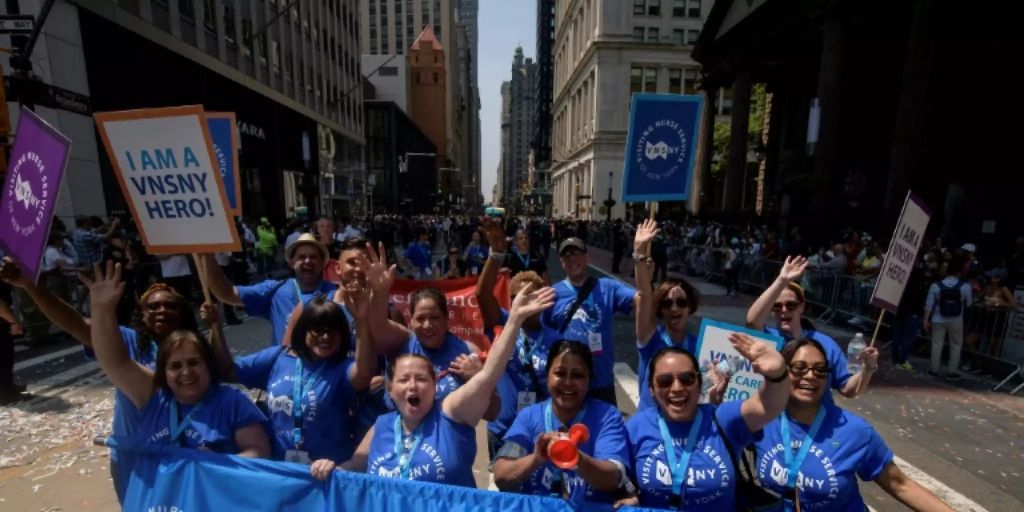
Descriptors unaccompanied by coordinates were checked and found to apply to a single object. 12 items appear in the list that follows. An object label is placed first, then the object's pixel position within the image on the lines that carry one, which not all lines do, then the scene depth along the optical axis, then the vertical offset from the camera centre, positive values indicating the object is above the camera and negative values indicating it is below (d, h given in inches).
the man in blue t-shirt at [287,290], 160.2 -32.4
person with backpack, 273.0 -58.0
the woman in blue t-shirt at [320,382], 108.7 -41.4
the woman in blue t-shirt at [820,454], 92.7 -46.5
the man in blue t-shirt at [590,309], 148.3 -35.0
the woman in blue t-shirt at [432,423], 93.2 -42.9
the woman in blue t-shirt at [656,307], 133.9 -29.0
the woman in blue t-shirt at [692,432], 87.7 -41.8
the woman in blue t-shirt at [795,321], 121.8 -31.5
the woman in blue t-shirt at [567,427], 89.7 -42.6
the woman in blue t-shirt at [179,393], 98.2 -40.3
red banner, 227.1 -51.4
